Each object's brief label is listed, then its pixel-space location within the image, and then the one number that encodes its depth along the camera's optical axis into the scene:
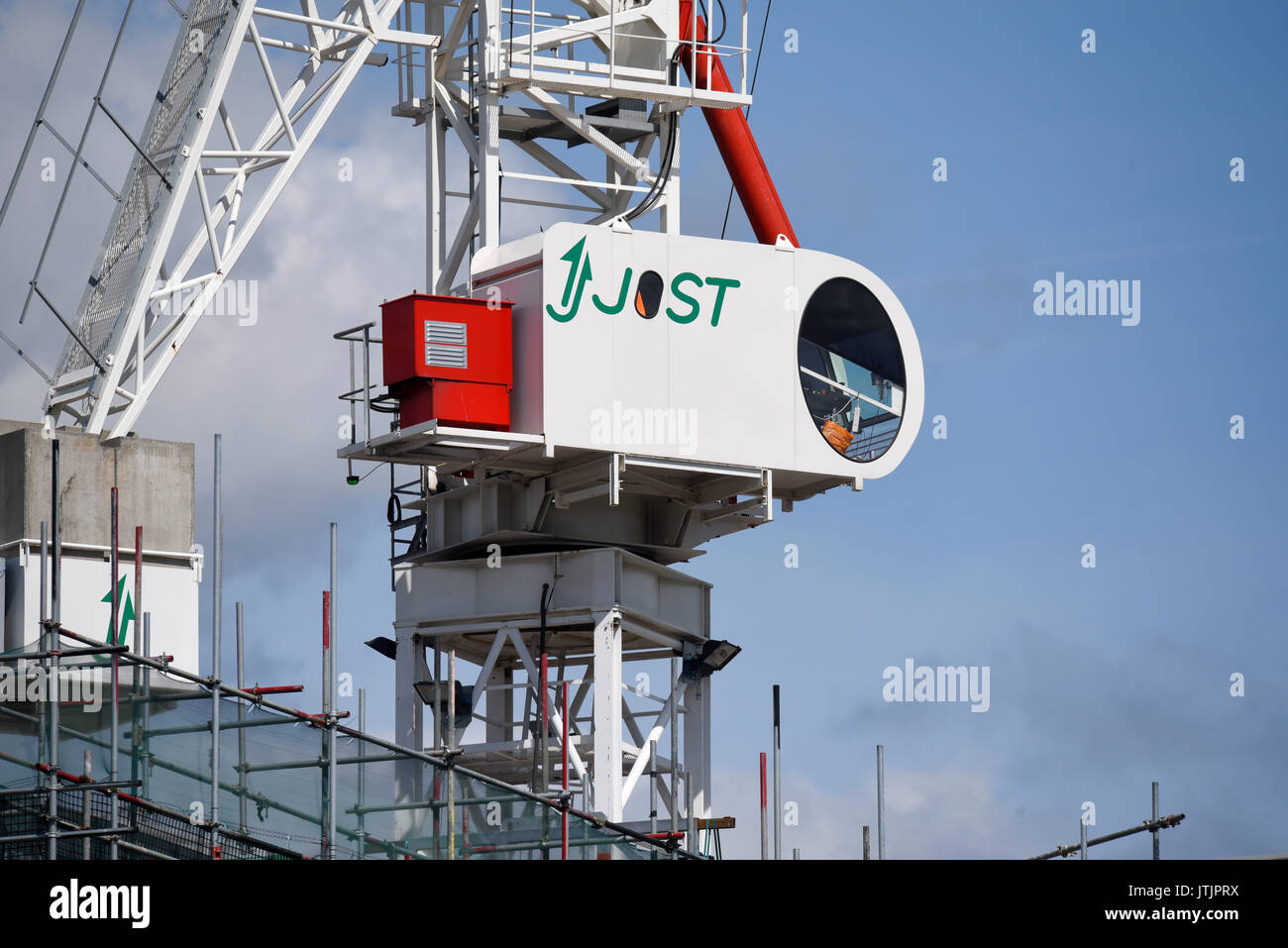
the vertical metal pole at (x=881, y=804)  46.69
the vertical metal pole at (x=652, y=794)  48.09
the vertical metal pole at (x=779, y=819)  45.53
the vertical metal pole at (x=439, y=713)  48.31
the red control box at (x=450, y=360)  44.16
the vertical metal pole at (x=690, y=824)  47.09
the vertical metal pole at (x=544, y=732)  45.67
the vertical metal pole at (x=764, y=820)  46.50
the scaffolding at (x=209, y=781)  32.19
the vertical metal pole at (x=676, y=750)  48.12
